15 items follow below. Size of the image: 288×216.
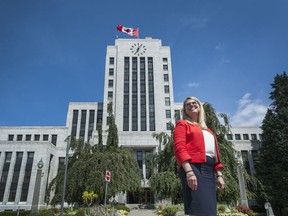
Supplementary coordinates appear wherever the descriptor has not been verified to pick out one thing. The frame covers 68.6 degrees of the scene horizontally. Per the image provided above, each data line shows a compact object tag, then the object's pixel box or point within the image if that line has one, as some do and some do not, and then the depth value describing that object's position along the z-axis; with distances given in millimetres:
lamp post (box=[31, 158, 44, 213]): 13188
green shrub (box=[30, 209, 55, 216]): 12512
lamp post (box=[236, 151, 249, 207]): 14374
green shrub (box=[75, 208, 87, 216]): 12734
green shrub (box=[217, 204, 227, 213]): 13308
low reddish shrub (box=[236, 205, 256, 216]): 14025
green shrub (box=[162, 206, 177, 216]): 13566
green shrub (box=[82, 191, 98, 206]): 14302
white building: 33469
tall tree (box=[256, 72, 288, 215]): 23625
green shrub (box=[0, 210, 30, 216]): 19669
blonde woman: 2262
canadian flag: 46388
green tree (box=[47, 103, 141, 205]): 15664
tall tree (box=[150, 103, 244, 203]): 14445
